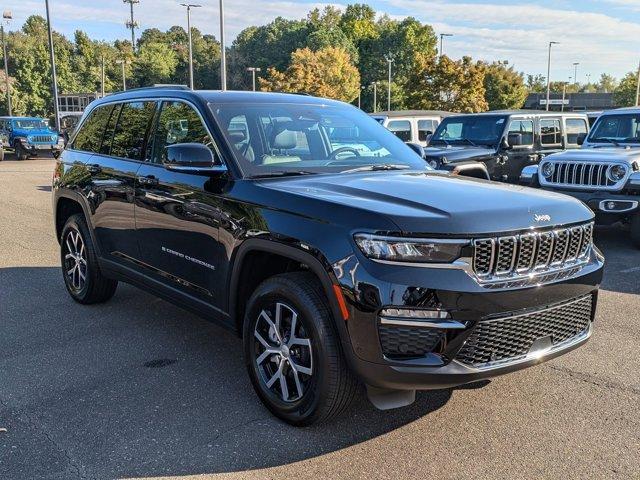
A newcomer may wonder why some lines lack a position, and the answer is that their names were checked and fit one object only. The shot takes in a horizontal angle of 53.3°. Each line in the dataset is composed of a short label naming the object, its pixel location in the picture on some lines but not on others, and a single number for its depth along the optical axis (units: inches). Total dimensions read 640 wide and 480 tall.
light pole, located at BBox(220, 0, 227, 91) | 1044.0
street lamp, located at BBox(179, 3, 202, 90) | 1366.4
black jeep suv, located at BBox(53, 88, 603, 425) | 118.0
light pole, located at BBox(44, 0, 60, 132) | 1162.6
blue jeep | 1057.8
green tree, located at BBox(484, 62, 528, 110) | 2418.8
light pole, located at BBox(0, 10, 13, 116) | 1417.3
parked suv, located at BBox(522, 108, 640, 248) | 323.6
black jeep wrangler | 448.8
